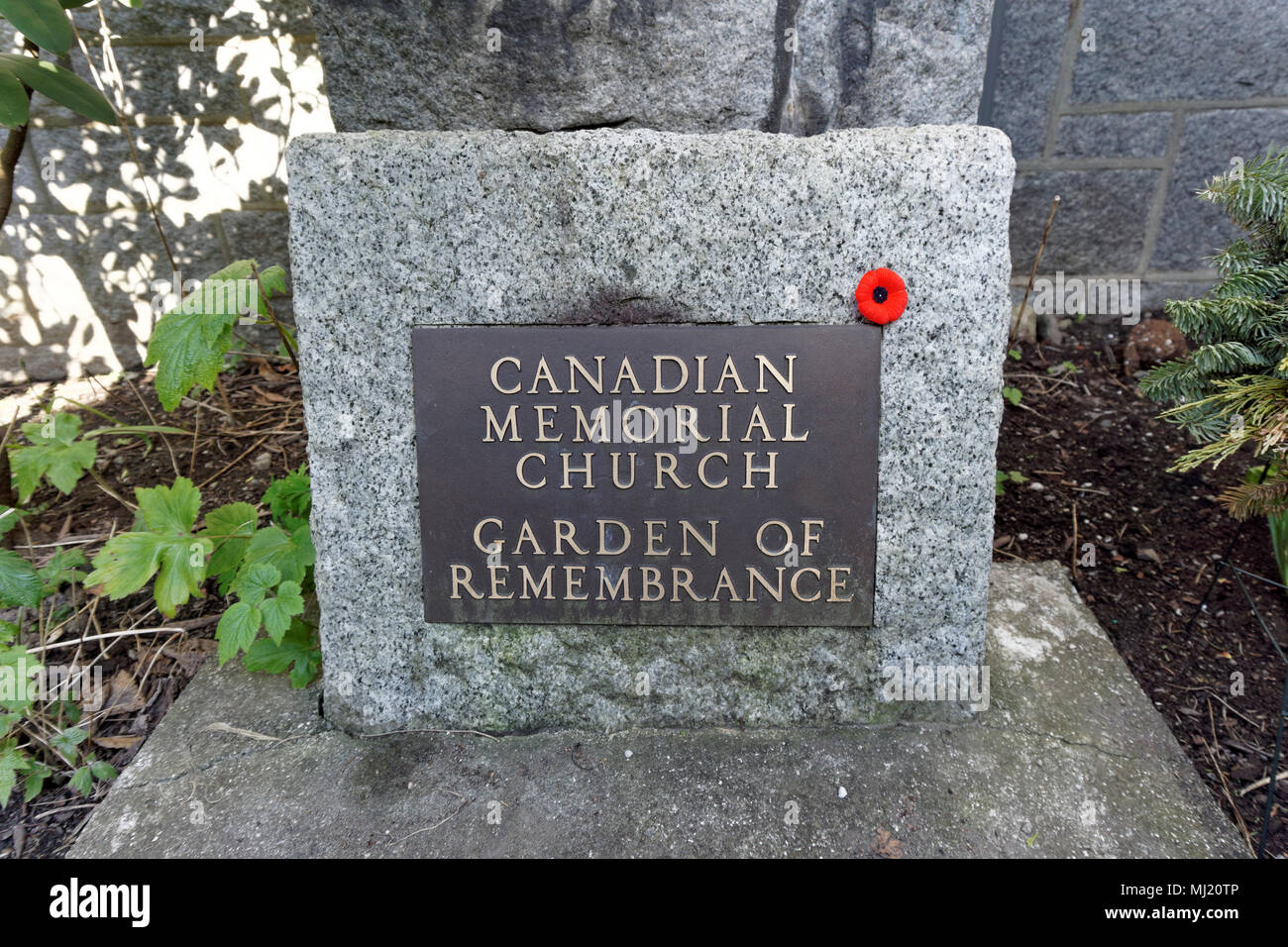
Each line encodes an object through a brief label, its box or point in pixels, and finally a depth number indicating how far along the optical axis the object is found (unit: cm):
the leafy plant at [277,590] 81
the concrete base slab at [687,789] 74
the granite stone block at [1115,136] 136
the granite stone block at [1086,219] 140
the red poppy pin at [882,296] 76
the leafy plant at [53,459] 101
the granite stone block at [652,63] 76
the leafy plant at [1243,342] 83
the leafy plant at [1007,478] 119
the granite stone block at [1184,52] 130
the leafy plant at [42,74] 82
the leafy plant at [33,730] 83
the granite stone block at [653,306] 75
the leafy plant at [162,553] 84
